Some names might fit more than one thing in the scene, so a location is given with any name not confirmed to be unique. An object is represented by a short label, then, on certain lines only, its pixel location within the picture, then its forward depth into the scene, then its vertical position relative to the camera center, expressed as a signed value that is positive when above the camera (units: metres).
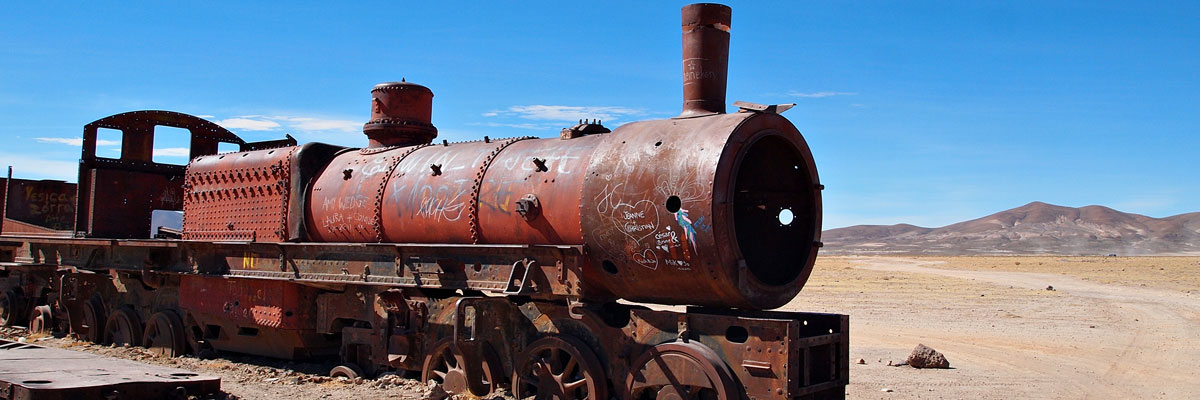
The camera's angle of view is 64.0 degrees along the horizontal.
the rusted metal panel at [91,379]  7.34 -1.24
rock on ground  11.65 -1.24
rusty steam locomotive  7.32 -0.13
